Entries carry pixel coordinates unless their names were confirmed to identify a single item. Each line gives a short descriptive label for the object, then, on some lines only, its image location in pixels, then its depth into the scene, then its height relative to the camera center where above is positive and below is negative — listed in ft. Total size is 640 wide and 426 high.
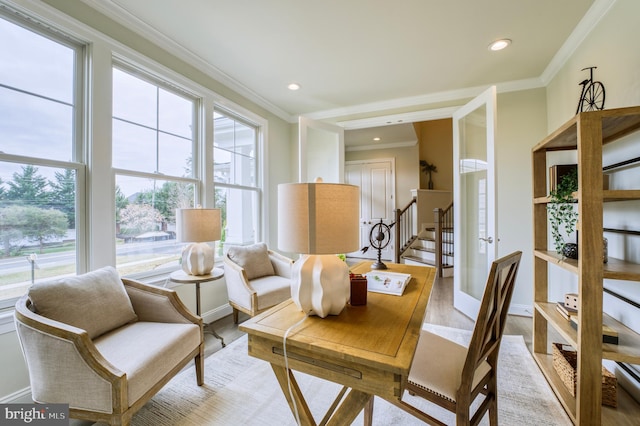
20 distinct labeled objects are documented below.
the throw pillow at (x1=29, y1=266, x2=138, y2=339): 4.63 -1.60
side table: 7.27 -1.74
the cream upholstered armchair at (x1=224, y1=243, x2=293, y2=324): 8.08 -2.18
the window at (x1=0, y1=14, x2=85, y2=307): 5.36 +1.29
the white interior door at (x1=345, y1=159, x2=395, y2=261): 20.02 +1.66
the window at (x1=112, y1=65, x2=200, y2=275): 7.24 +1.48
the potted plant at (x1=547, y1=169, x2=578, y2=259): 5.52 +0.39
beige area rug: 5.04 -3.82
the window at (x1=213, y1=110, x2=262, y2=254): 10.32 +1.54
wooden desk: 2.70 -1.43
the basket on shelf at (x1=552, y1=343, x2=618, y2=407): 5.23 -3.31
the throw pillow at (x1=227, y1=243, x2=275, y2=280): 9.32 -1.59
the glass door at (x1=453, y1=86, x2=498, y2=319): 8.52 +0.54
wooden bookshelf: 4.43 -1.02
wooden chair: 3.43 -2.26
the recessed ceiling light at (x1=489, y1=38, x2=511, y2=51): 7.74 +4.97
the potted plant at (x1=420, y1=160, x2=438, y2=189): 21.50 +3.67
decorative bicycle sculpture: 6.64 +3.04
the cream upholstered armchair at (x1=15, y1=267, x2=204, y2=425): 4.01 -2.30
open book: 4.68 -1.26
